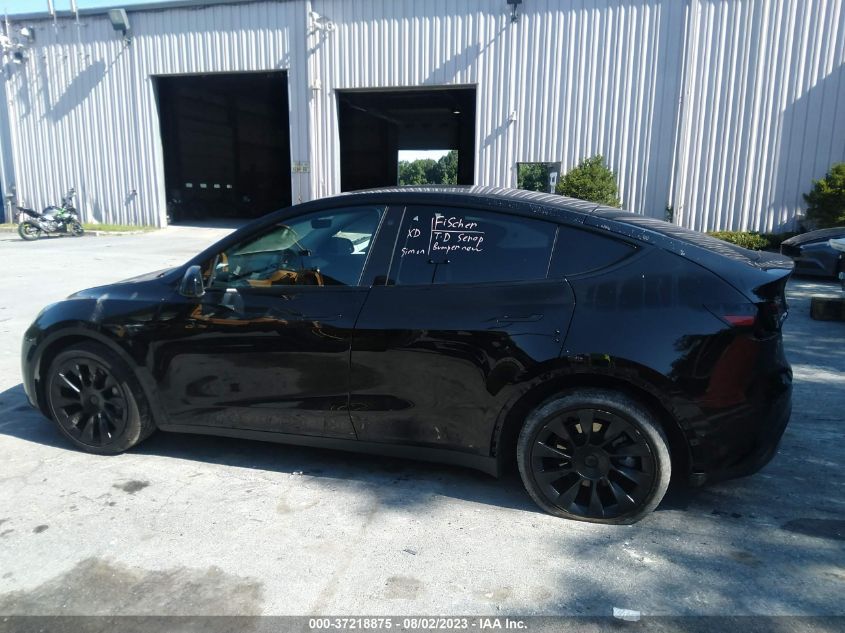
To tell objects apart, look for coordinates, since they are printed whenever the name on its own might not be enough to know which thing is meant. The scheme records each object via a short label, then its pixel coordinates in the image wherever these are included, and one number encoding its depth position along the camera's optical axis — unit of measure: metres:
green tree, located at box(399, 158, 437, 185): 97.51
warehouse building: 14.66
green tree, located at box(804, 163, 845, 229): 13.43
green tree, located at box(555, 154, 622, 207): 14.68
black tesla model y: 2.99
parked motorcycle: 17.55
